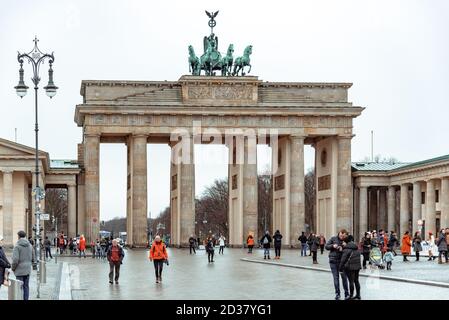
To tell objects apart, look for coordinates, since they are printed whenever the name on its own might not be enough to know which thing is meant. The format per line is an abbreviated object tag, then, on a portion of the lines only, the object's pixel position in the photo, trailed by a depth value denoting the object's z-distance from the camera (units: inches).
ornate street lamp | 1550.2
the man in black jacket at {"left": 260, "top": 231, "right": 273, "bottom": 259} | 2267.5
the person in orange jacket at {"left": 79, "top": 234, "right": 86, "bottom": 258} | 2634.1
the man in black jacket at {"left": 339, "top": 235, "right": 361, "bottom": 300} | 956.6
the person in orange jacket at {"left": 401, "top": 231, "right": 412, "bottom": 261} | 2027.6
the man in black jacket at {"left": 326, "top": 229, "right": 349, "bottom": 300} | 977.5
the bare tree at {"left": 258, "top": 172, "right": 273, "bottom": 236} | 5467.5
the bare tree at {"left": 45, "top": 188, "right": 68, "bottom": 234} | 5773.6
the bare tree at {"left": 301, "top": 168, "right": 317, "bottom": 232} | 5590.6
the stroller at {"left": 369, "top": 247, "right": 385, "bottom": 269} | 1460.4
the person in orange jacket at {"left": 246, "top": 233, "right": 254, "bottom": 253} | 2829.5
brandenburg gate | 3550.7
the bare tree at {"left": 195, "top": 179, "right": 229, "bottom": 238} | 6119.1
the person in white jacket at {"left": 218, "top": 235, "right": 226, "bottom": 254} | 2839.6
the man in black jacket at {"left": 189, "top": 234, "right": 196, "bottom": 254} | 2886.3
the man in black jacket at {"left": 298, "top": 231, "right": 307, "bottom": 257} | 2587.8
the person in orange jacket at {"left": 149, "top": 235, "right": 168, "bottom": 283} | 1306.6
